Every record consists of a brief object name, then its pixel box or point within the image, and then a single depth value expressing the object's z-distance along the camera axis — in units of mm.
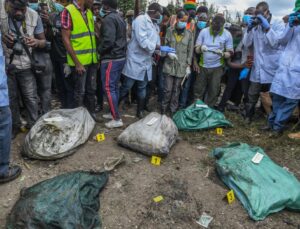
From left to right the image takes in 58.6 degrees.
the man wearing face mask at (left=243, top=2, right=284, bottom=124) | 4146
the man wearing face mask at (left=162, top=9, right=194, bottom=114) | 4230
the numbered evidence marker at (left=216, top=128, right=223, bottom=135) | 4027
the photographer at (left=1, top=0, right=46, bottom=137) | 2855
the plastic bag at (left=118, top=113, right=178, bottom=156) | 3119
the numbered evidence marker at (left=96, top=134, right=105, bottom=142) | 3492
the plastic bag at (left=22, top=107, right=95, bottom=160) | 2893
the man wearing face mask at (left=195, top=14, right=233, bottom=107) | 4359
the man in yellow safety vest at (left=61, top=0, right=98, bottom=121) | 3303
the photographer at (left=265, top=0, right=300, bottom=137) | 3689
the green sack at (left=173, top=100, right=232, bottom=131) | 4000
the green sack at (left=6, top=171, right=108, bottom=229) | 1888
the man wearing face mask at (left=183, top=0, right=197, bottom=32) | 5035
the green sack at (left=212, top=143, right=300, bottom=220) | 2383
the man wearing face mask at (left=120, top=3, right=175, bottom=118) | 3773
